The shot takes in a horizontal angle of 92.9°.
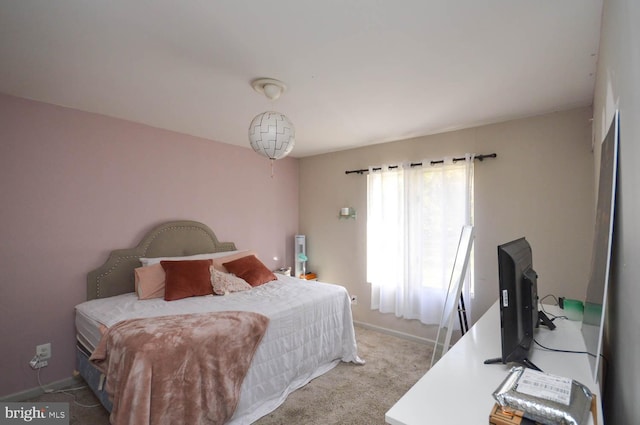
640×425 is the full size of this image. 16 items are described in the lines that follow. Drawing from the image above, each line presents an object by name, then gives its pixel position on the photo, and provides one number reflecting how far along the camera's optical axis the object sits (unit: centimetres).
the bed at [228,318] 200
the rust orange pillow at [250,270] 334
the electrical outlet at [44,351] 258
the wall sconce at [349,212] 421
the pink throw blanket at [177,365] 171
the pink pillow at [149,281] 279
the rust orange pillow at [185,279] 280
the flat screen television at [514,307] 122
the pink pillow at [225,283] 296
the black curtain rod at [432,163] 314
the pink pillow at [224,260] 341
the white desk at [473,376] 95
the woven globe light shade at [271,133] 204
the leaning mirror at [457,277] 216
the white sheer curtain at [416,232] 332
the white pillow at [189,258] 305
